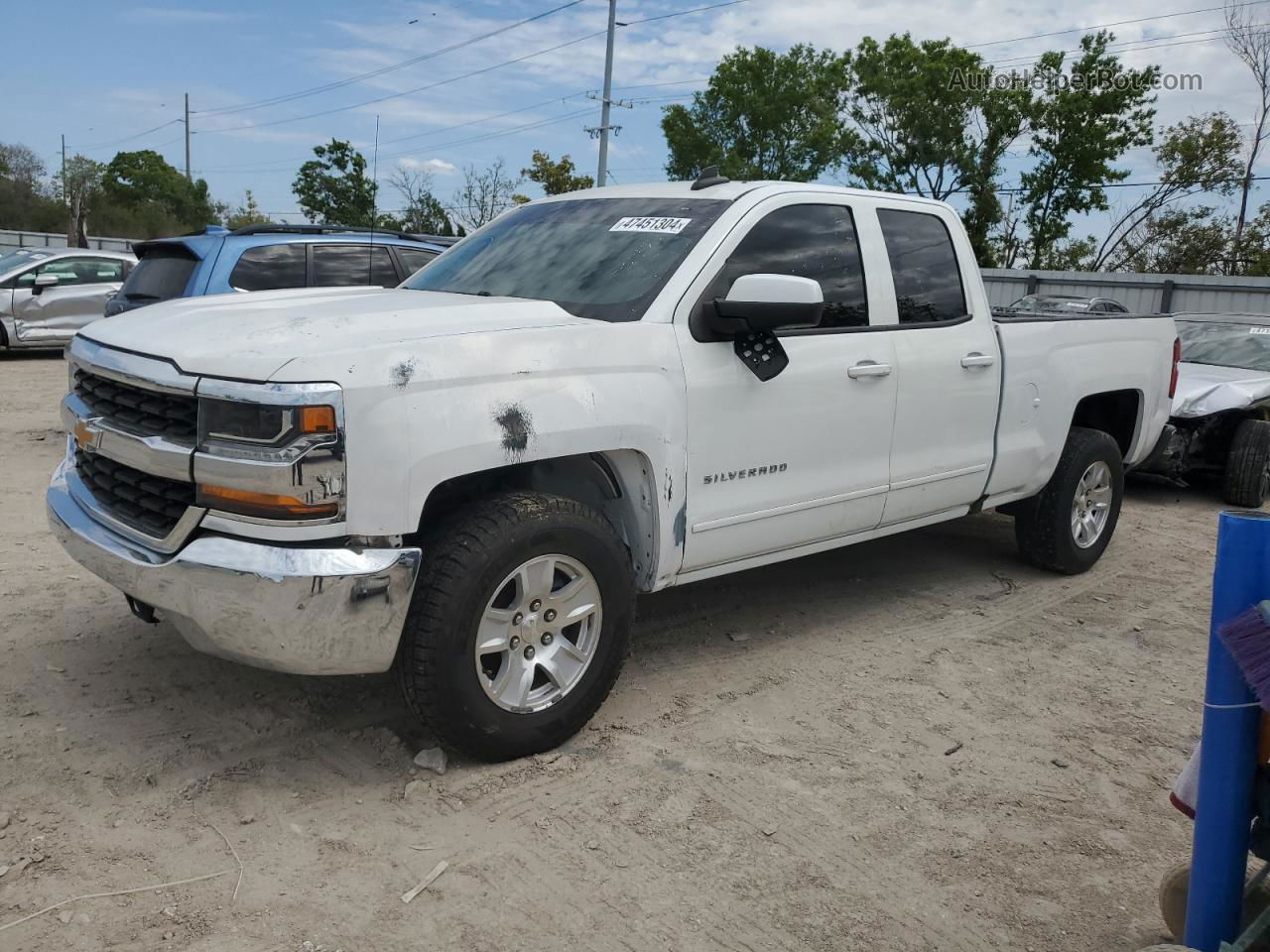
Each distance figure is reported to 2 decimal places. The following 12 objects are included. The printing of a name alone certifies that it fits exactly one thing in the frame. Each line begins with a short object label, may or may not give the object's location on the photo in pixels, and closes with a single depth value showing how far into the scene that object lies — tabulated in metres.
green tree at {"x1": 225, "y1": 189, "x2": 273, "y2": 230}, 55.41
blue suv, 7.45
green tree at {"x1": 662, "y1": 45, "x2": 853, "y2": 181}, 35.66
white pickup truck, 2.96
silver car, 14.16
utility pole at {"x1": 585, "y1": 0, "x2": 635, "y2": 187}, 30.22
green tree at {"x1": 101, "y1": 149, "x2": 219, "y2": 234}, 58.81
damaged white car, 8.09
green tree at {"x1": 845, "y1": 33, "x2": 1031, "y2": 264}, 30.81
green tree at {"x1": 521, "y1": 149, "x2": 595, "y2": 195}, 37.00
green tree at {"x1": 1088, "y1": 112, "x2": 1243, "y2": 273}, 29.97
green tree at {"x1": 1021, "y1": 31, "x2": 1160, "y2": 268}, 28.83
